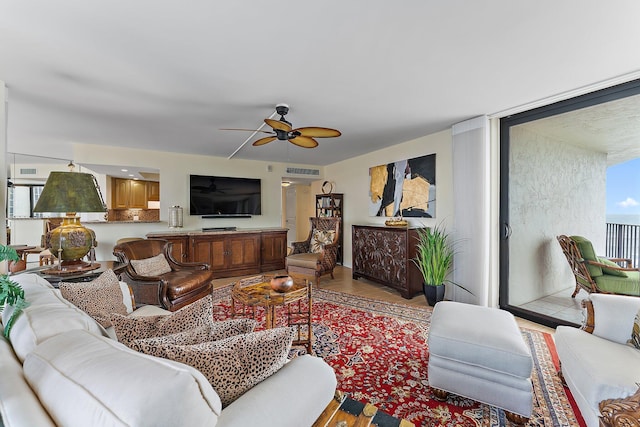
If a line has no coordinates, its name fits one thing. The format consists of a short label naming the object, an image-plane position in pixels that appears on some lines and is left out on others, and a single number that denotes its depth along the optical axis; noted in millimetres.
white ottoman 1502
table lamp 1897
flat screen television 5160
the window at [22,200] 6094
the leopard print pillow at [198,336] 817
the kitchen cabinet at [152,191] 6766
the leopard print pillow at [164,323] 982
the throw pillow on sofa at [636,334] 1524
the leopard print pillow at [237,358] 802
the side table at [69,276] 1963
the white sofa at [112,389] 539
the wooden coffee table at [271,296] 2107
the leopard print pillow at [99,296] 1452
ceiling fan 2631
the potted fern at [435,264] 3381
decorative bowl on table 2346
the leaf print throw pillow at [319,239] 4801
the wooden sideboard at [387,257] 3752
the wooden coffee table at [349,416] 936
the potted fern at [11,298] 925
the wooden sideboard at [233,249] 4637
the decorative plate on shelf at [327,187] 6243
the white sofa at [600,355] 1278
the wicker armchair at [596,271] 2461
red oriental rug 1615
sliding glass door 2613
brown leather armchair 2801
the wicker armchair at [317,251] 4328
